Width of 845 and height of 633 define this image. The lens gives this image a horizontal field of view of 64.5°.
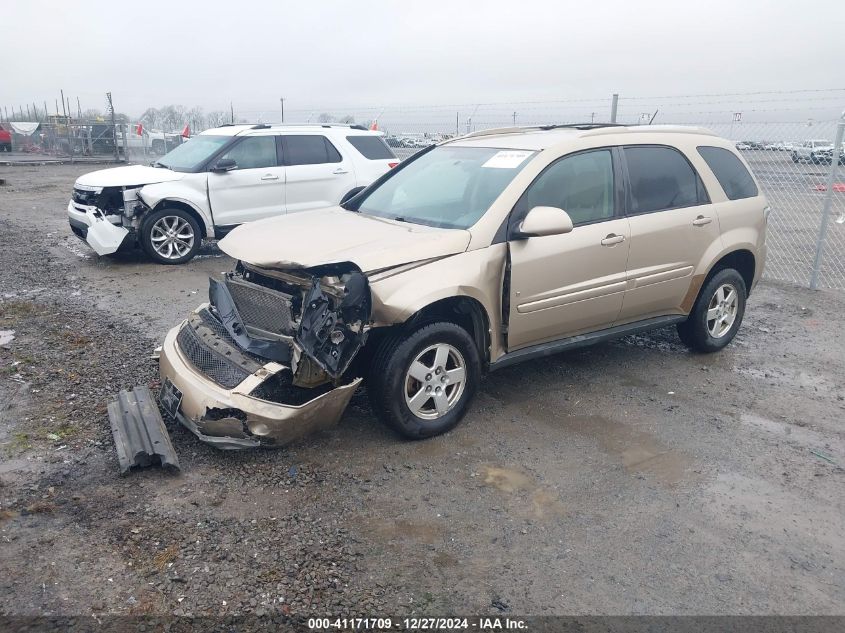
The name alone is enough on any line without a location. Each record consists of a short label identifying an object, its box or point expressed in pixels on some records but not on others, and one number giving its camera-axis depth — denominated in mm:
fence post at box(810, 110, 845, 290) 7605
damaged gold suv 3811
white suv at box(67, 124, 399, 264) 8695
